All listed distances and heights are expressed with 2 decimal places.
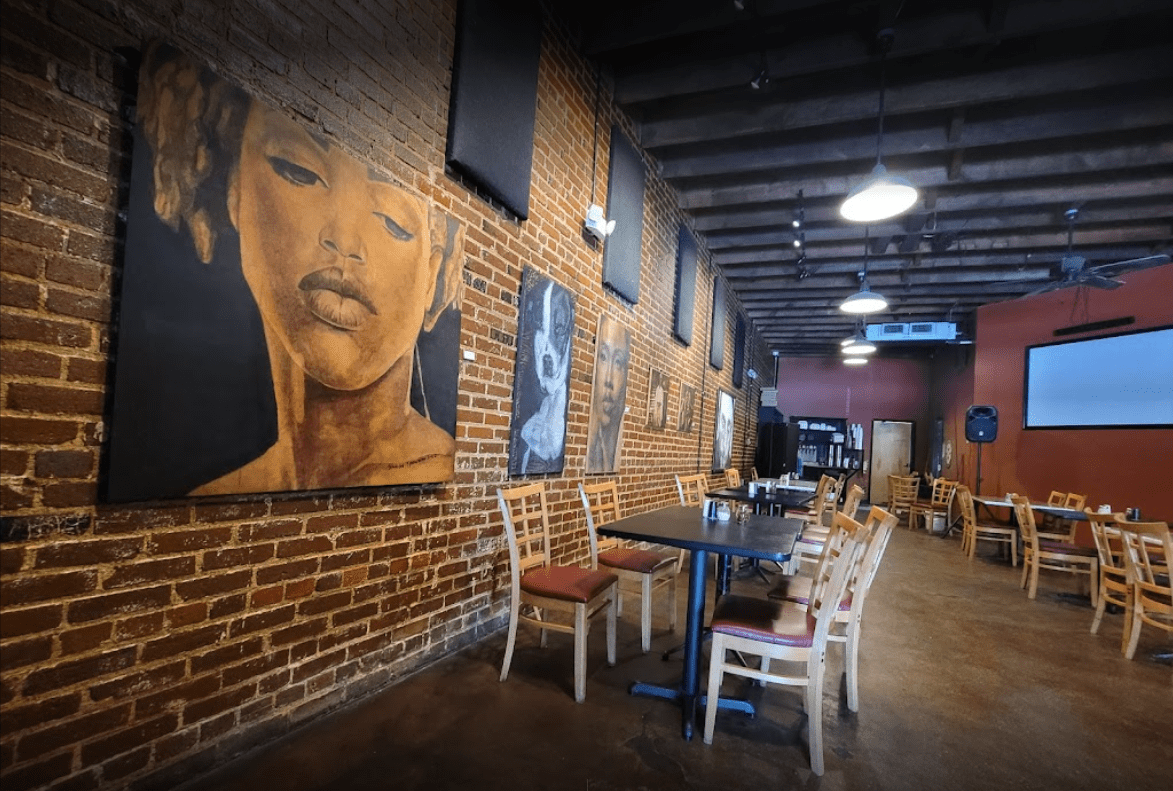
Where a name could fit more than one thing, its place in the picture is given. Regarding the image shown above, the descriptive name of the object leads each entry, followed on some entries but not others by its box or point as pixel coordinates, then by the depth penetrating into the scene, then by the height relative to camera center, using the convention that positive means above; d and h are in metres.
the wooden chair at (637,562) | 3.22 -0.84
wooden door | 13.44 -0.40
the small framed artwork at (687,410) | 6.84 +0.16
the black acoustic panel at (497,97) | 2.82 +1.67
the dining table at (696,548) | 2.37 -0.53
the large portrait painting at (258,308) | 1.60 +0.30
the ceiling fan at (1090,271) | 6.15 +1.99
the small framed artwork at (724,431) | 8.49 -0.10
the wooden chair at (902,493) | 10.38 -1.07
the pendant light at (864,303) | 6.06 +1.41
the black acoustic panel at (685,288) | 6.37 +1.56
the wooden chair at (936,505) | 9.18 -1.11
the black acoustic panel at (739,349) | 9.77 +1.33
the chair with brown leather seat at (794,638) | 2.12 -0.81
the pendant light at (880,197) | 3.75 +1.61
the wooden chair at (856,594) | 2.39 -0.80
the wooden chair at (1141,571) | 3.35 -0.75
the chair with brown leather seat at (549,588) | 2.58 -0.83
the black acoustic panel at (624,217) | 4.55 +1.69
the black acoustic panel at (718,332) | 7.98 +1.32
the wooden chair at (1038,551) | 4.93 -0.93
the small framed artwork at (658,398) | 5.72 +0.23
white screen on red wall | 6.57 +0.84
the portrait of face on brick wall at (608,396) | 4.40 +0.17
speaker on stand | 8.62 +0.24
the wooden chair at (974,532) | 6.68 -1.09
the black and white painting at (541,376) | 3.41 +0.23
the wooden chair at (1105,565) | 3.75 -0.80
